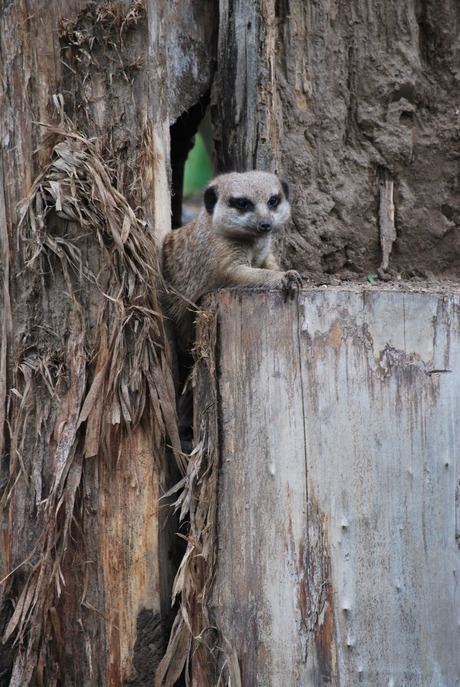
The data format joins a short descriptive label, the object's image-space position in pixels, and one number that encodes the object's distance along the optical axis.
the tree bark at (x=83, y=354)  9.05
